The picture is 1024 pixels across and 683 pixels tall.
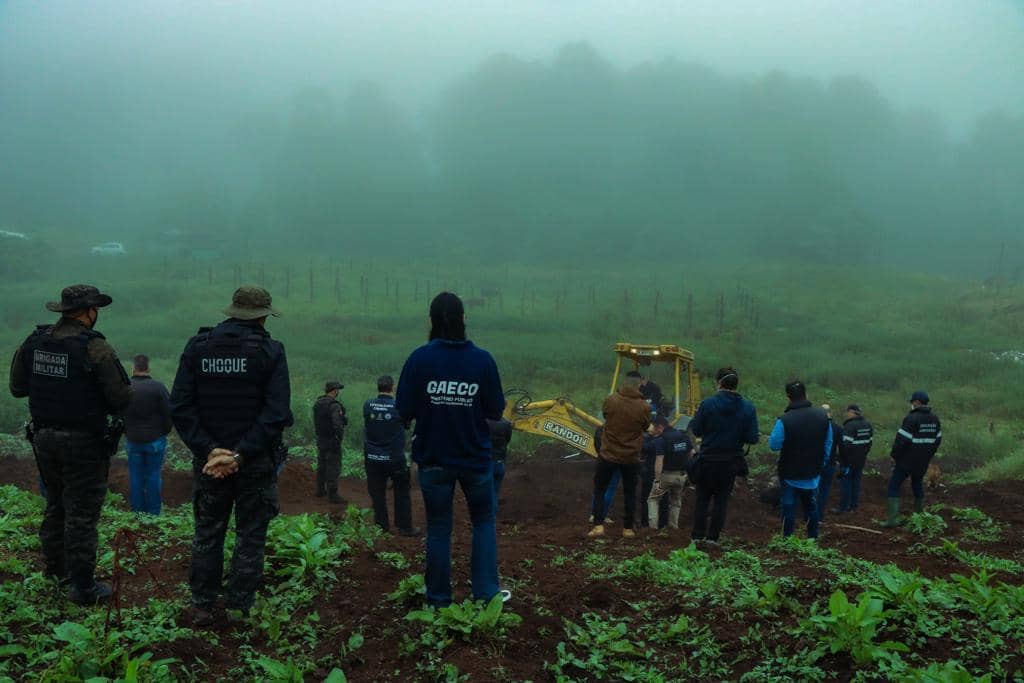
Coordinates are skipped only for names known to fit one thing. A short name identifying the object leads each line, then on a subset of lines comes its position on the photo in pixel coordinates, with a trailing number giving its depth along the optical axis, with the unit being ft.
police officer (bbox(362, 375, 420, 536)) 30.99
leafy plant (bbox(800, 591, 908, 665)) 13.96
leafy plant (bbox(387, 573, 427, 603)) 16.83
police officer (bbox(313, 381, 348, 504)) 39.78
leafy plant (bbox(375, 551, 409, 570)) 19.81
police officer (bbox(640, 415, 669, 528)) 34.09
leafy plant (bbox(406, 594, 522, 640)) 14.87
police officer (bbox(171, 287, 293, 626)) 15.65
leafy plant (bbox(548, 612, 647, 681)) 14.40
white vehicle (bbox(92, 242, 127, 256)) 181.47
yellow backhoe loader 48.03
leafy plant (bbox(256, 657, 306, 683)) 13.23
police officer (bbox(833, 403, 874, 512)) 38.86
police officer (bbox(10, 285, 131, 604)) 16.72
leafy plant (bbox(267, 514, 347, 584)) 18.53
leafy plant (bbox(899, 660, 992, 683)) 12.34
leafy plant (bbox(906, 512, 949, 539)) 35.63
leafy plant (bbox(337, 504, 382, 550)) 22.10
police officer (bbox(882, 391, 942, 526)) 35.37
